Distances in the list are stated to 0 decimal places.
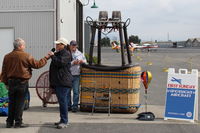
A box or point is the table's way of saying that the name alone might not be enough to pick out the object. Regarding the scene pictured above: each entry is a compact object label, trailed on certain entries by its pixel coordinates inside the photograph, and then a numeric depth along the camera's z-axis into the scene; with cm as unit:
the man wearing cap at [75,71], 916
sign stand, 818
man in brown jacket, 734
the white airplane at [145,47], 6805
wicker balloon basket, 892
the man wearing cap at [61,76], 750
